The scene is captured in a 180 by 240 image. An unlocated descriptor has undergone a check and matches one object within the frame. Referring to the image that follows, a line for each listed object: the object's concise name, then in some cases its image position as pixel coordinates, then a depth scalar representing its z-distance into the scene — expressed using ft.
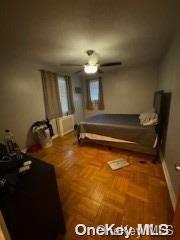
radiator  13.58
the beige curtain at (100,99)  16.42
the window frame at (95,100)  16.74
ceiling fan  8.48
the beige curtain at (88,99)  17.15
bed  7.78
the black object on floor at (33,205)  2.44
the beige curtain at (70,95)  14.88
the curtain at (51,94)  11.72
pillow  7.79
